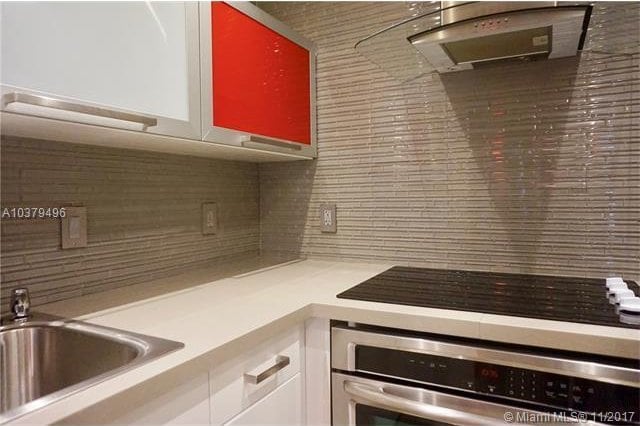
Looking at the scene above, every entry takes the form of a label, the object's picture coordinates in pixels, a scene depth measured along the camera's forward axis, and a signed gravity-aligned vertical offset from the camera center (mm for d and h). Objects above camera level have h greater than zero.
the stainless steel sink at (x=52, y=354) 847 -320
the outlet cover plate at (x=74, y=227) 1111 -57
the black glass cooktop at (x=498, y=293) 966 -253
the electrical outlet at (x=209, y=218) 1597 -51
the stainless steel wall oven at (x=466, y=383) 822 -398
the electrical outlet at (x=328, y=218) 1738 -59
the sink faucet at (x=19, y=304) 957 -227
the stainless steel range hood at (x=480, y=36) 984 +452
